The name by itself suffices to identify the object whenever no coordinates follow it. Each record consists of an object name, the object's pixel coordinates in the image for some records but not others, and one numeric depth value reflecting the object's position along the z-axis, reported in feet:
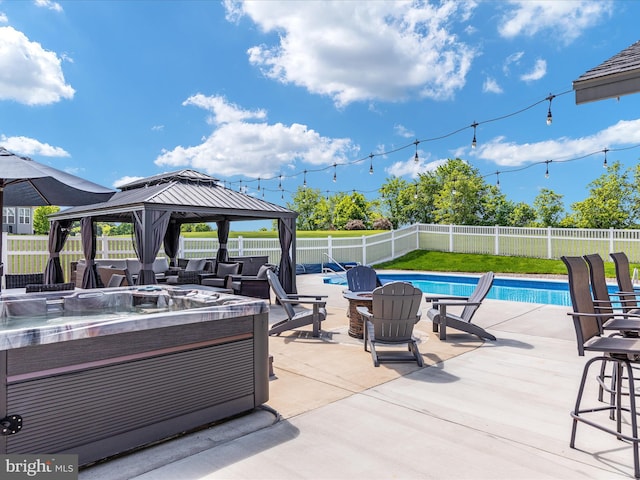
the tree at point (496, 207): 93.66
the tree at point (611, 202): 78.74
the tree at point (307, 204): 135.33
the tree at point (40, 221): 128.31
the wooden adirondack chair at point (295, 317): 19.39
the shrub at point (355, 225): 100.27
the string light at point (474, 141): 42.49
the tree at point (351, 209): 121.80
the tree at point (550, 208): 97.35
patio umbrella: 13.37
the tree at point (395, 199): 109.19
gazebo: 26.19
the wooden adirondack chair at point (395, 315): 15.11
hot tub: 7.14
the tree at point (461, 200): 89.45
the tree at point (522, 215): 100.63
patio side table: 18.85
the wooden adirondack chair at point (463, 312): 18.42
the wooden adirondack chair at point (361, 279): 22.85
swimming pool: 38.31
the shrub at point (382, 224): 97.76
